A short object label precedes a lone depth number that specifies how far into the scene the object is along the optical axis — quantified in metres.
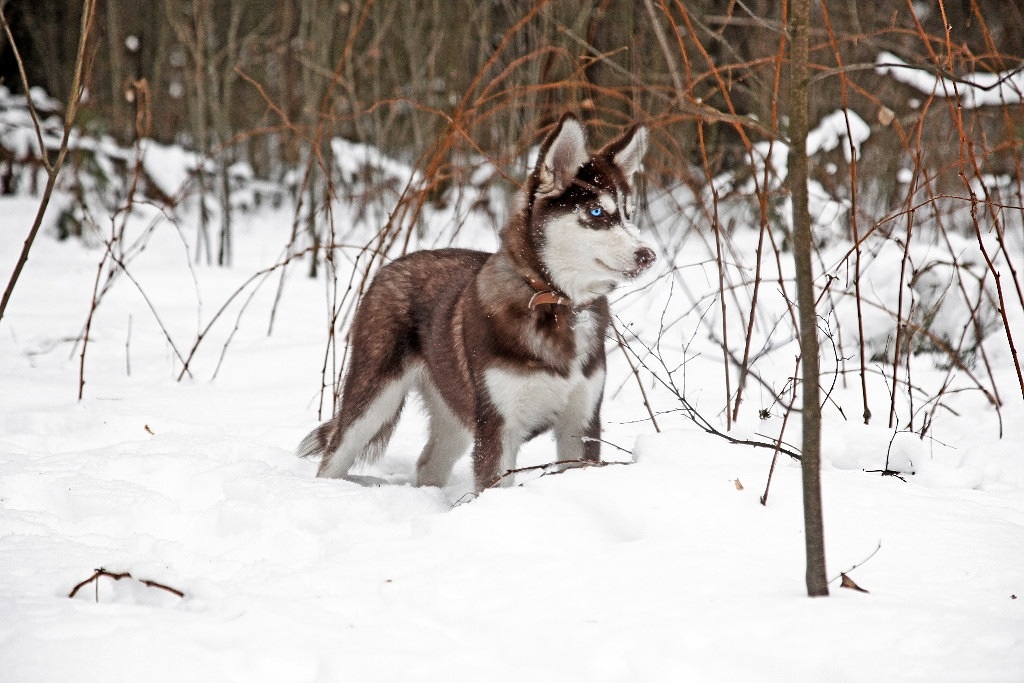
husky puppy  7.42
